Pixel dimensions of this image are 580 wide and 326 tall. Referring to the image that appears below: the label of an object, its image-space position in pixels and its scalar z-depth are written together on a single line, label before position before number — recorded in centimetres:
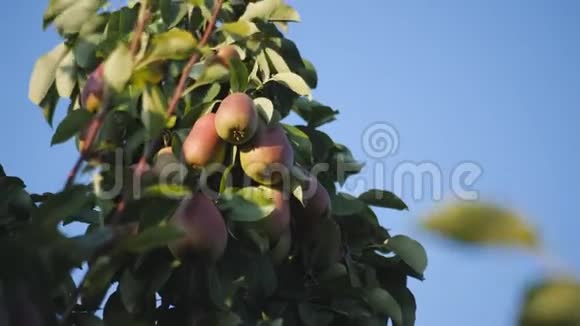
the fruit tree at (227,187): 399
